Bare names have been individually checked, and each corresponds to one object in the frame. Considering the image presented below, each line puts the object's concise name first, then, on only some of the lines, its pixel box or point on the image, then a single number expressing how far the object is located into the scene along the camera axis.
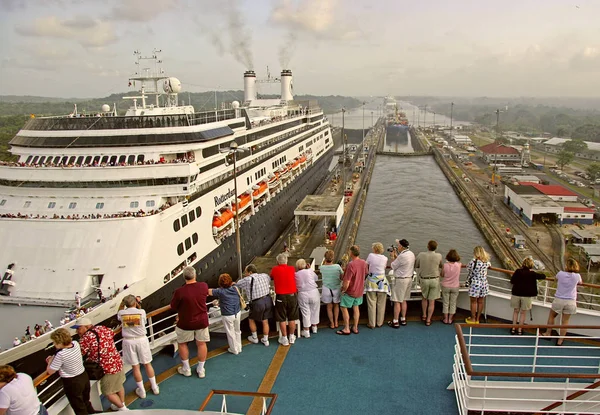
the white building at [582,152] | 84.56
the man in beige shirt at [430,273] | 7.60
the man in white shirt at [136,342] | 5.74
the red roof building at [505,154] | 74.81
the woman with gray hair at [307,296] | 7.25
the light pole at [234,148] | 15.46
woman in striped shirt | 4.90
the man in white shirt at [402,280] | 7.50
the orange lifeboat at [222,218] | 19.36
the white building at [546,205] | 40.28
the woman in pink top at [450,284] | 7.59
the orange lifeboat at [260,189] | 25.38
